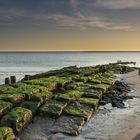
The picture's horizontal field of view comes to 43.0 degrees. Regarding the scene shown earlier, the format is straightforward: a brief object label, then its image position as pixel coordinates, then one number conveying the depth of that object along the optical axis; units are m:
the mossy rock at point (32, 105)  7.20
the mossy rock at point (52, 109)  7.22
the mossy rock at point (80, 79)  12.75
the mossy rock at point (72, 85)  10.38
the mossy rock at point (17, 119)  6.13
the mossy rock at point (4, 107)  6.68
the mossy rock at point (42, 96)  7.92
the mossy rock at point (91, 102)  8.34
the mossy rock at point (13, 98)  7.44
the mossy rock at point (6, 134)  5.43
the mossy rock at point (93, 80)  12.47
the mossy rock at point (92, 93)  9.34
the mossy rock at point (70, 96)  8.28
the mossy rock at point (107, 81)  12.90
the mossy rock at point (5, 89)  8.56
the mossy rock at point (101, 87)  10.70
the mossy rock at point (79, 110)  7.39
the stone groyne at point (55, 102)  6.43
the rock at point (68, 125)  6.45
